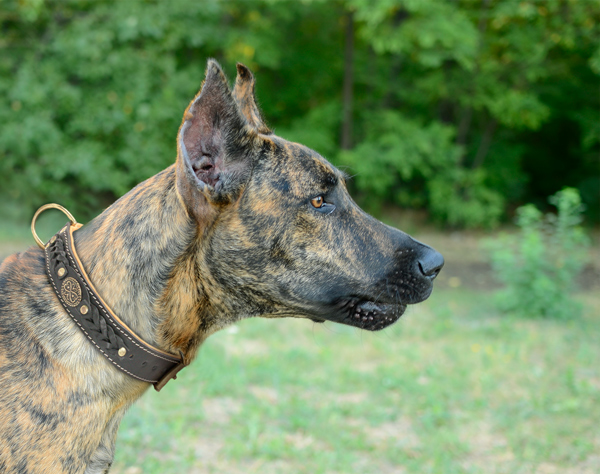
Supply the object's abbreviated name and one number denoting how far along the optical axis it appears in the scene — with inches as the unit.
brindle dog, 79.4
